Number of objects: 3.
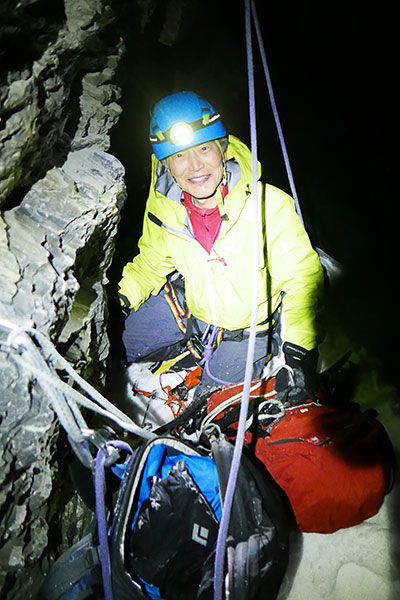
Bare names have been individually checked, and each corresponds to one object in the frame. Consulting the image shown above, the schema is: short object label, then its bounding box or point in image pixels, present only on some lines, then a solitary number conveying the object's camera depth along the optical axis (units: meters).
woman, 1.03
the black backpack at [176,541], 0.60
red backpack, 0.89
